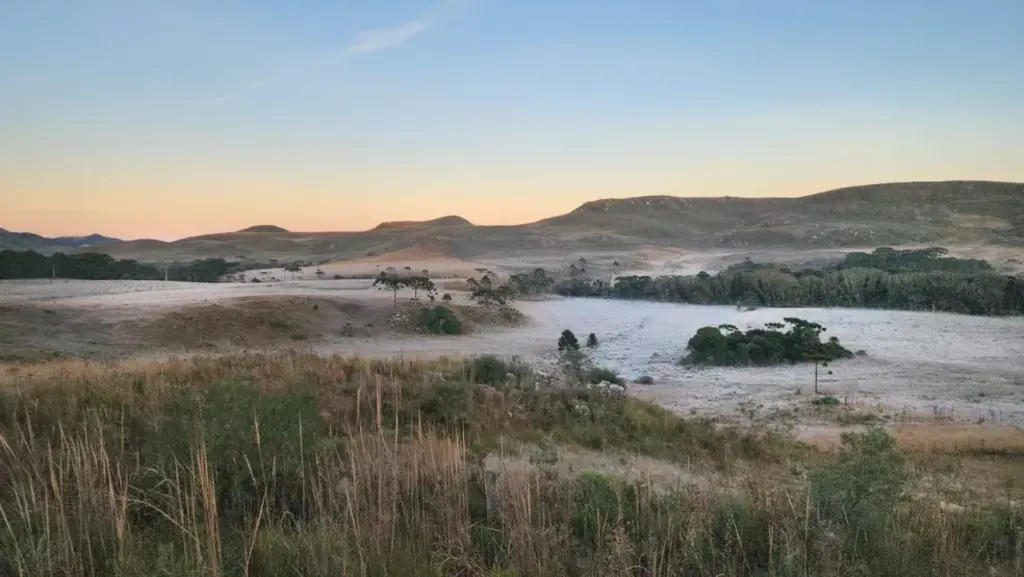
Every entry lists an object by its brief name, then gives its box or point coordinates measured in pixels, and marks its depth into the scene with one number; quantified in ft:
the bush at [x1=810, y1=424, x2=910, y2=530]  17.85
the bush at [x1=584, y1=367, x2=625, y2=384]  54.32
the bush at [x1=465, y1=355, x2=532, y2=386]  46.52
